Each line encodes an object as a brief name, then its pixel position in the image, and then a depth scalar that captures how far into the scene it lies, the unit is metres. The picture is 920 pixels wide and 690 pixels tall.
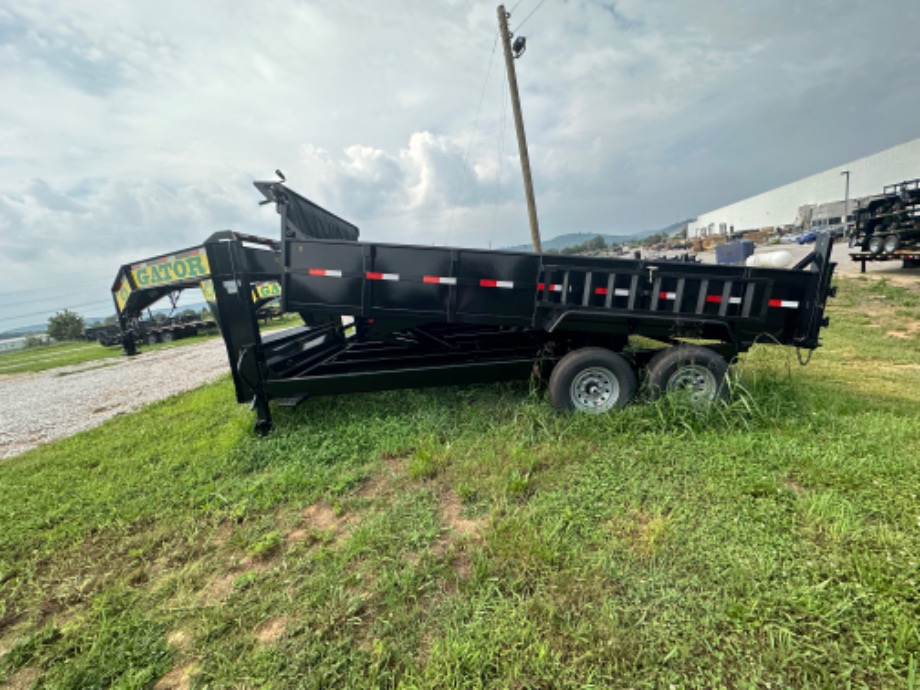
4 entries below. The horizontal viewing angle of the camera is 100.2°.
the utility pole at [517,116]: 10.30
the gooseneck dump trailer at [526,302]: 3.72
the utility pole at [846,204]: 56.87
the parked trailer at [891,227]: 12.41
